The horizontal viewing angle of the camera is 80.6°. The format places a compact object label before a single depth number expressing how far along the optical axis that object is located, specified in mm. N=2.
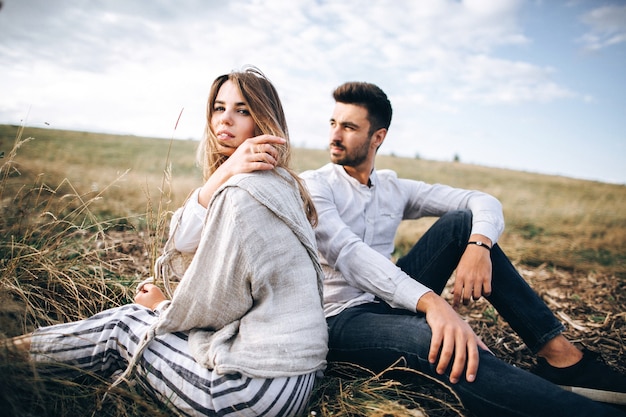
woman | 1504
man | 1619
